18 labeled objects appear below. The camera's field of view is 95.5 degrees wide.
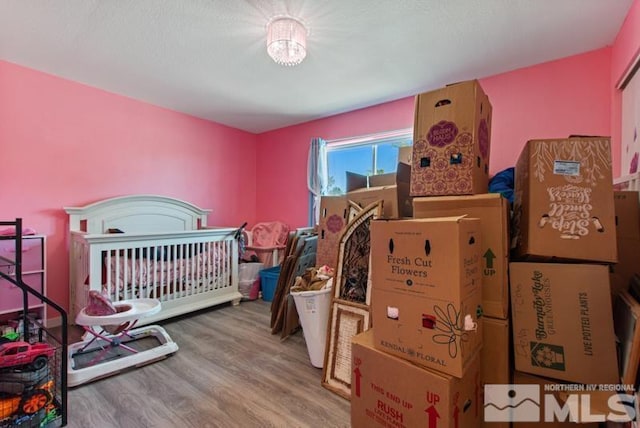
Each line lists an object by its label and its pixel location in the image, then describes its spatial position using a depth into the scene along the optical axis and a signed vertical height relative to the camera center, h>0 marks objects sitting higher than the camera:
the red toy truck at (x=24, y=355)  1.43 -0.67
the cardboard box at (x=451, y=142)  1.44 +0.40
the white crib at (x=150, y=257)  2.53 -0.35
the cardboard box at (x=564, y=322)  1.23 -0.46
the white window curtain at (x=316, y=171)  3.99 +0.67
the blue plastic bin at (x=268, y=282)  3.68 -0.80
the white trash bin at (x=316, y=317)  2.07 -0.70
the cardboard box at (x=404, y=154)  2.72 +0.62
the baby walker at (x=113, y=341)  1.97 -0.97
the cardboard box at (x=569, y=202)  1.27 +0.08
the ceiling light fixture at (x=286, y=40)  1.94 +1.22
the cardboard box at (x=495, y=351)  1.33 -0.62
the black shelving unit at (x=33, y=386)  1.41 -0.84
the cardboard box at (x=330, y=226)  2.58 -0.06
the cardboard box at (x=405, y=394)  1.10 -0.72
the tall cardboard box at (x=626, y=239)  1.50 -0.11
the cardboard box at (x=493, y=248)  1.35 -0.14
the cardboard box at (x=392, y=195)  2.13 +0.19
